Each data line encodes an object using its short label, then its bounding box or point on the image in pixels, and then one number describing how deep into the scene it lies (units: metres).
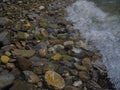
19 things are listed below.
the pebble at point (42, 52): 1.82
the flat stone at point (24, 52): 1.77
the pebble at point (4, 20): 2.16
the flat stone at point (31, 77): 1.53
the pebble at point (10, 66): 1.62
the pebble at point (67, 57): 1.79
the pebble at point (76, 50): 1.87
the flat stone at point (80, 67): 1.68
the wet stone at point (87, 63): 1.71
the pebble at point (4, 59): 1.67
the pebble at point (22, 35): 1.98
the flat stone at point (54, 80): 1.50
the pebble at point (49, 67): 1.64
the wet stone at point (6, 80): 1.39
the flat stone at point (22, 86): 1.43
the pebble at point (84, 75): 1.61
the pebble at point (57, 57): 1.79
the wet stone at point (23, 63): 1.61
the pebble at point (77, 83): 1.55
